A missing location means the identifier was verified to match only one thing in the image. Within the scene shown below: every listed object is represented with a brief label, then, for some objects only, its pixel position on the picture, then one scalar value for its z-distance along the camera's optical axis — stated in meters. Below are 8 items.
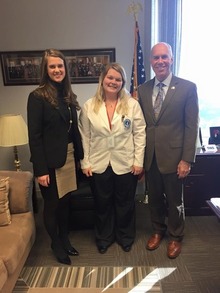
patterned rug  1.85
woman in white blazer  1.96
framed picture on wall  3.01
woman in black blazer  1.77
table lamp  2.70
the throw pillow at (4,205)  1.94
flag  2.88
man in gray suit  1.94
